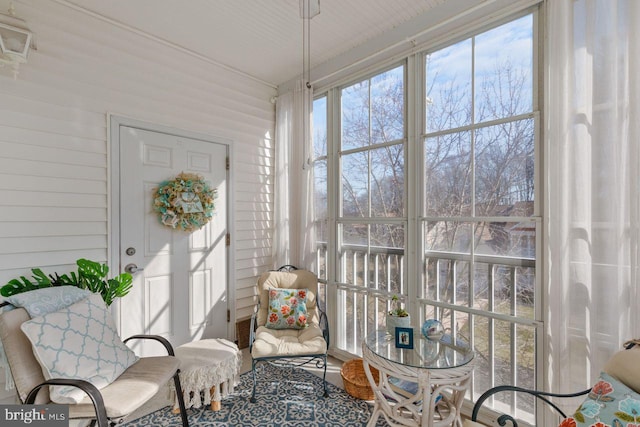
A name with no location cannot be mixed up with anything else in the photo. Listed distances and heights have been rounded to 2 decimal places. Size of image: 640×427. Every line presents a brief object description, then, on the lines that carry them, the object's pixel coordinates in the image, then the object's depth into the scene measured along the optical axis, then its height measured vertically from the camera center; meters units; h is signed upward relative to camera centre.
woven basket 2.30 -1.27
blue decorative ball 1.90 -0.72
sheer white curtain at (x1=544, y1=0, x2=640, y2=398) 1.52 +0.14
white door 2.57 -0.32
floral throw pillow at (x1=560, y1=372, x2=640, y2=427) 1.03 -0.67
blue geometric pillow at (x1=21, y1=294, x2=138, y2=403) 1.52 -0.69
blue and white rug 2.06 -1.37
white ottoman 2.05 -1.06
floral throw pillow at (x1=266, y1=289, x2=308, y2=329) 2.74 -0.85
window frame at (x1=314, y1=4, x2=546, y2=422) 1.87 +0.28
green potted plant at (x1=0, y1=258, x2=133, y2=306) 1.95 -0.44
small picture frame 1.80 -0.72
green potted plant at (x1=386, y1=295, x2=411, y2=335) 1.97 -0.68
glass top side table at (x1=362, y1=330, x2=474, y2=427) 1.57 -0.82
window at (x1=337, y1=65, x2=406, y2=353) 2.59 +0.09
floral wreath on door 2.71 +0.10
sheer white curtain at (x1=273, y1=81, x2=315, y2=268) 3.12 +0.31
